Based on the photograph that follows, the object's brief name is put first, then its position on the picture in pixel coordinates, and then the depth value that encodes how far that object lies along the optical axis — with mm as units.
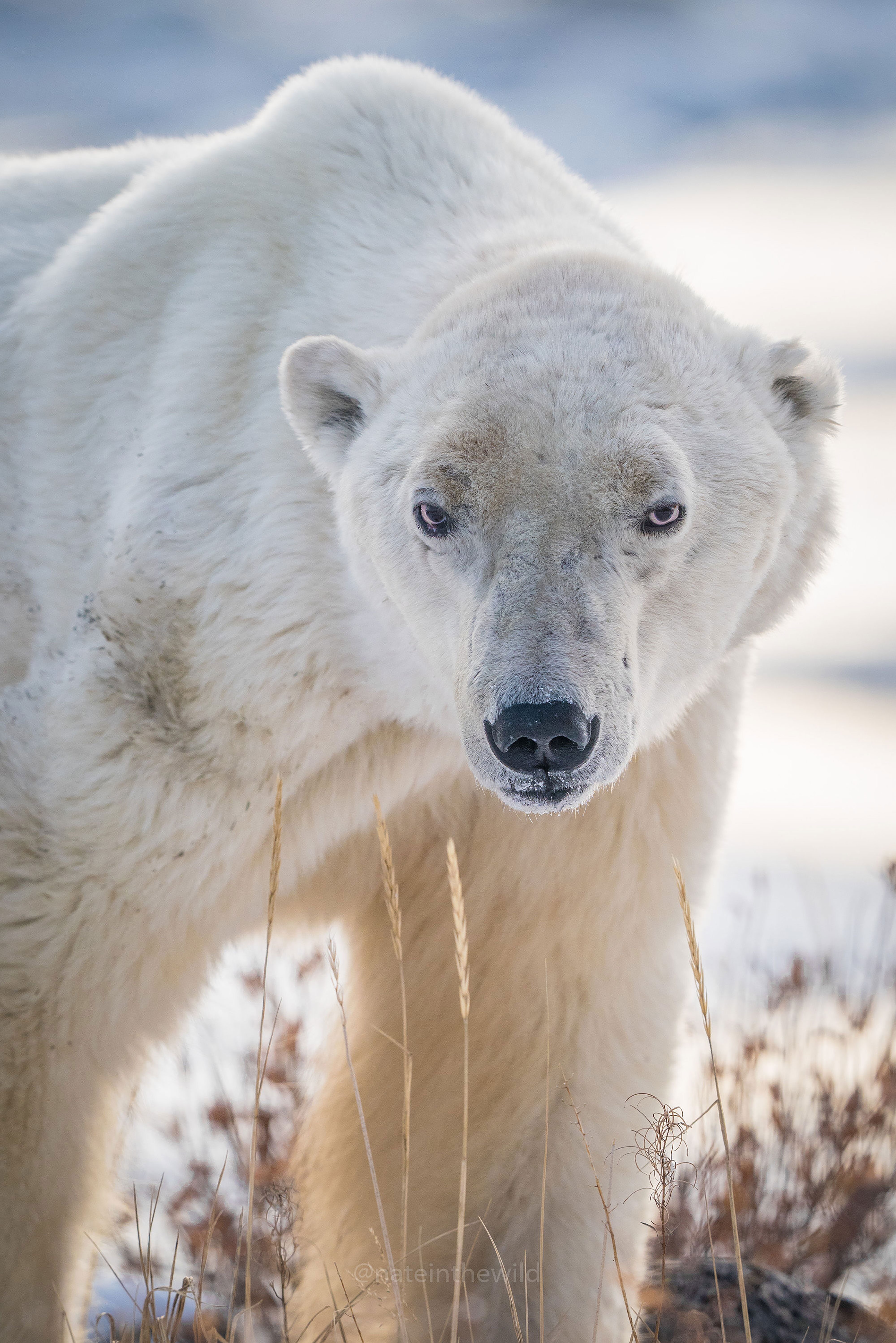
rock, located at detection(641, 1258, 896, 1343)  11945
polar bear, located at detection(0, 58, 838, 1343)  11539
